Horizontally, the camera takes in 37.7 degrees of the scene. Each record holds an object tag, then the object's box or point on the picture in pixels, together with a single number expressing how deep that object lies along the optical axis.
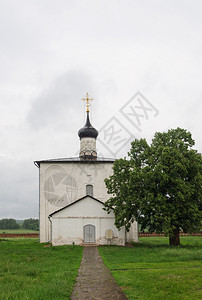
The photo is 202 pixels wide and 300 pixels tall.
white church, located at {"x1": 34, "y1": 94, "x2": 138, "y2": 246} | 27.28
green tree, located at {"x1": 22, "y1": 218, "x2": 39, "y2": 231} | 88.40
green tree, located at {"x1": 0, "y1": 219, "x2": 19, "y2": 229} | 89.12
